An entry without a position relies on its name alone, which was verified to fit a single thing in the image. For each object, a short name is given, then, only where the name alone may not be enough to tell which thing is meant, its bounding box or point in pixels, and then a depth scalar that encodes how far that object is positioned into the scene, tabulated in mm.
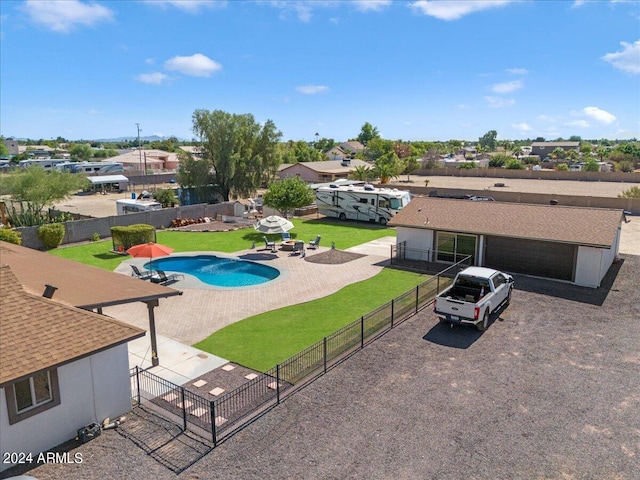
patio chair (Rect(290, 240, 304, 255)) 31484
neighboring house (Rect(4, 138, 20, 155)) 167600
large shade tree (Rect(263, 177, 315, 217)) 37938
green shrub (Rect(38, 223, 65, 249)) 32094
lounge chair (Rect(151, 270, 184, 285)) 24266
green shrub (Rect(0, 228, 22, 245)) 29141
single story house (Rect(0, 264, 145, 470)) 10031
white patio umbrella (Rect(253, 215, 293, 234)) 30984
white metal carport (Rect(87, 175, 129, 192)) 67875
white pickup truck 17344
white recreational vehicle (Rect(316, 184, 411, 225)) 41594
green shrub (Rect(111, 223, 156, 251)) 30984
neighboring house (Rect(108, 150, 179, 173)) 93938
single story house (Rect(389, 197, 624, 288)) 23516
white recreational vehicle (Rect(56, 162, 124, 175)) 81194
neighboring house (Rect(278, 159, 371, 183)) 75688
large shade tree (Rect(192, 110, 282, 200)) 48656
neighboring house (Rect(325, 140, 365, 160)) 139125
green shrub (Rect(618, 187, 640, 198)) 49722
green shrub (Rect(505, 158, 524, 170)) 103312
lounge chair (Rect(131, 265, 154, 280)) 24516
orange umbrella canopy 22359
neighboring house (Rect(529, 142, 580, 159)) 174000
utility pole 92275
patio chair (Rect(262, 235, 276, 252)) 32325
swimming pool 26078
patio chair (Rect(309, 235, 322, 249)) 32781
